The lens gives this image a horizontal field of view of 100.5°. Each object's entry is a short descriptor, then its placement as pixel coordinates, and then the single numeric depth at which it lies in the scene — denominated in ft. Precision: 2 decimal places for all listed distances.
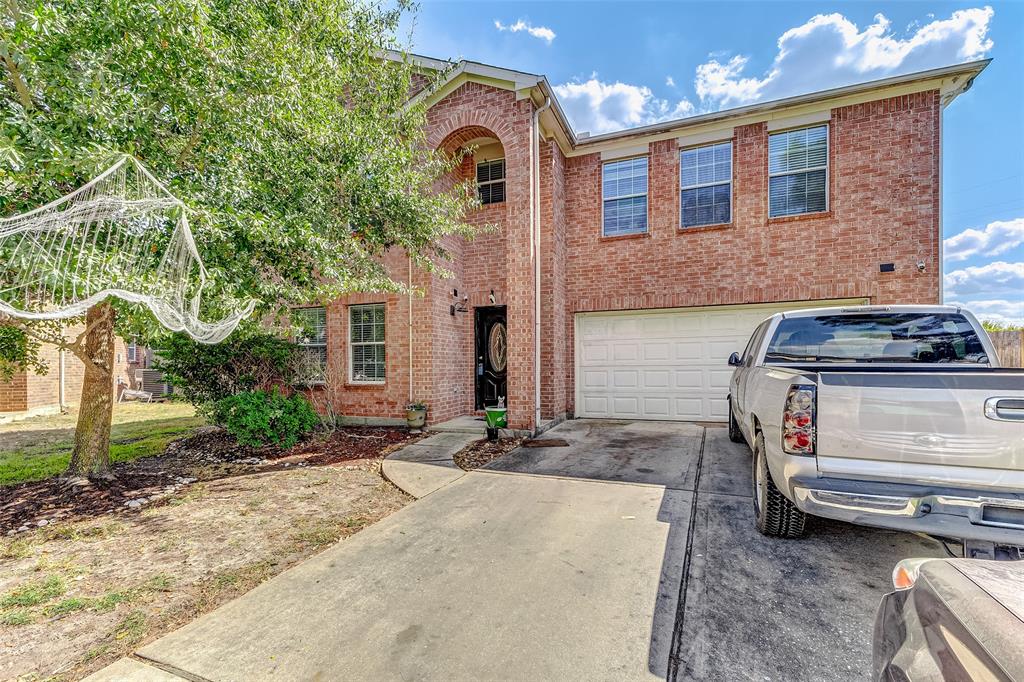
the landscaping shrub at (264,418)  21.27
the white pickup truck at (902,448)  7.55
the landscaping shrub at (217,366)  22.20
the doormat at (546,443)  22.25
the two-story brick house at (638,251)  24.38
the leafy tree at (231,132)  11.35
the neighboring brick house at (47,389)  34.83
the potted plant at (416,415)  25.86
